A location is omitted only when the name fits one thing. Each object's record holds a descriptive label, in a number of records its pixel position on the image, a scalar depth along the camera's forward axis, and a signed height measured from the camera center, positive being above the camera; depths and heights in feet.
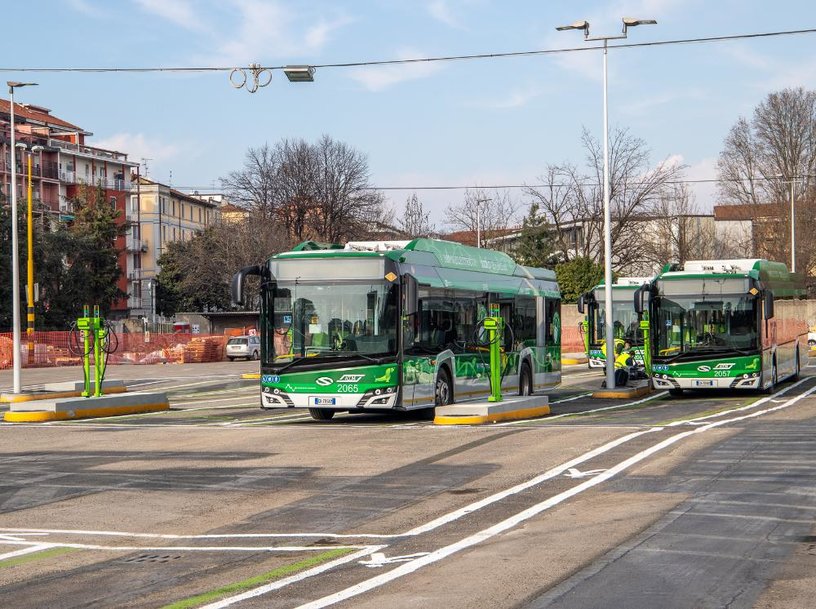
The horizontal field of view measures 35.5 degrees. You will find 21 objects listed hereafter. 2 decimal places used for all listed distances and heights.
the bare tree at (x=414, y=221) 288.30 +21.30
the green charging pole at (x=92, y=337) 84.38 -1.06
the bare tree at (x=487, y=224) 288.10 +20.62
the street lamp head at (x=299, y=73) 84.33 +16.25
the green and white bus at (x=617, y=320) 154.20 -1.23
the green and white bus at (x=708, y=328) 96.53 -1.52
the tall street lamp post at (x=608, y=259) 97.45 +4.12
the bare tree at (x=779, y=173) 276.41 +29.41
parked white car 221.66 -5.01
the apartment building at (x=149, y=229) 393.09 +29.47
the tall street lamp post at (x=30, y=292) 152.56 +3.66
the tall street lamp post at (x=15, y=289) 105.50 +2.86
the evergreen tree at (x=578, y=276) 227.20 +6.19
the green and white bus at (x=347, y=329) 70.74 -0.71
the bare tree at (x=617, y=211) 254.88 +20.57
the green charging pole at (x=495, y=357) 76.84 -2.66
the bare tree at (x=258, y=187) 279.90 +28.98
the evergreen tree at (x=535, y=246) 262.47 +13.69
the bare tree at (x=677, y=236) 266.16 +16.53
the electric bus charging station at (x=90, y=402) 81.46 -5.39
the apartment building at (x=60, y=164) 336.08 +45.13
